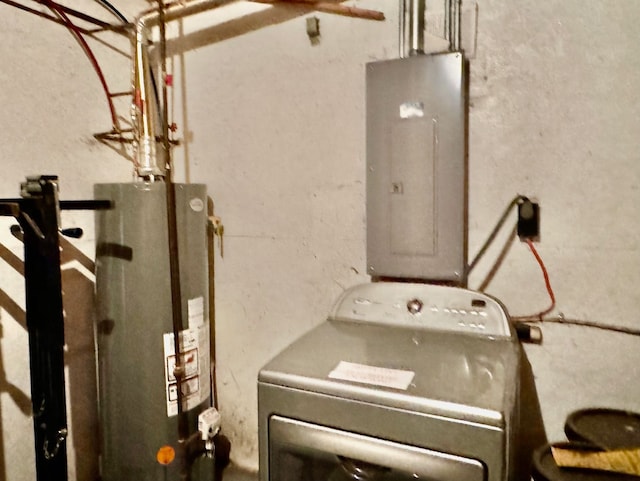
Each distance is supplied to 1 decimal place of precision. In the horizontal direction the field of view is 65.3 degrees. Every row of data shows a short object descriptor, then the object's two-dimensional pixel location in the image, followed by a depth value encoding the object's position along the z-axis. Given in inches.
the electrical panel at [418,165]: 51.7
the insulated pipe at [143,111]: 58.9
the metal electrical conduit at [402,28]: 54.6
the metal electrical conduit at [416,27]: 53.4
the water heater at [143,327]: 55.7
